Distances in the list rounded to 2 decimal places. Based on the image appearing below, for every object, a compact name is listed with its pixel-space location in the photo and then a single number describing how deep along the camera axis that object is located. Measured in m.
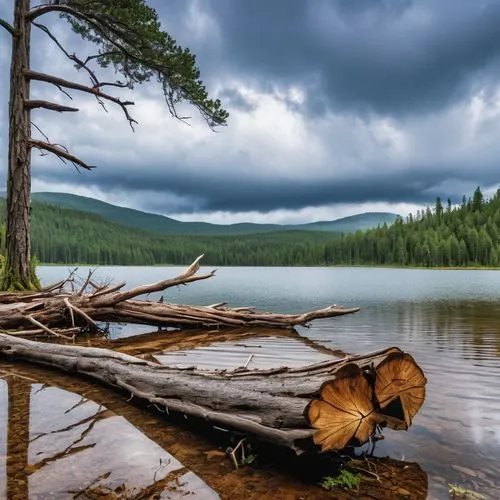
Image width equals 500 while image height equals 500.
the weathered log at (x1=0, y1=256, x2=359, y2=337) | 12.25
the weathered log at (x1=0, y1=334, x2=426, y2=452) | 4.07
